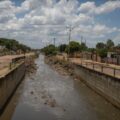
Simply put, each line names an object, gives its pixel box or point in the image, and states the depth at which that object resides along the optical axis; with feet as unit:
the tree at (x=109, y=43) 255.41
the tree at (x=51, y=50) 267.88
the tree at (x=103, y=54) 125.36
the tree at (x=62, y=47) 242.94
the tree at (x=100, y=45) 263.37
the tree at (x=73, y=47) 185.58
